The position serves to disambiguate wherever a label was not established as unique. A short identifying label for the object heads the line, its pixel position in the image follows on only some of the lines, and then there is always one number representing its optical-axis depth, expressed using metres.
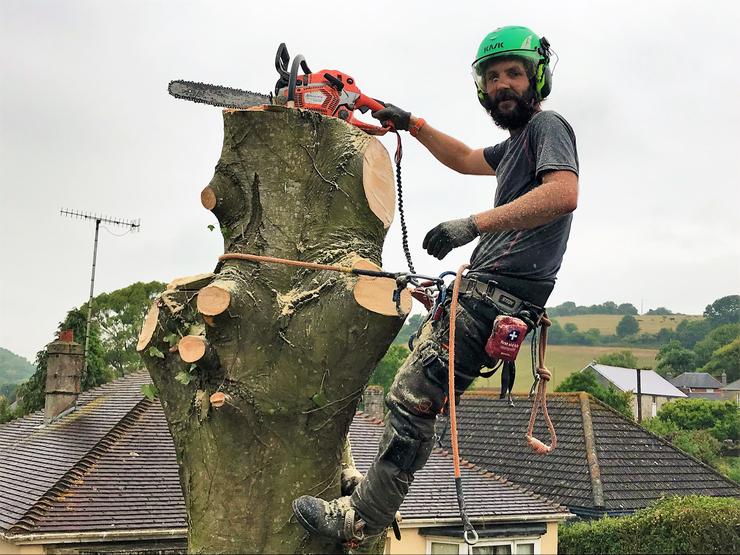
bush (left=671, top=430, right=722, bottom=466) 37.47
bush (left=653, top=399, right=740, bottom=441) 45.25
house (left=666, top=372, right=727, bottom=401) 79.31
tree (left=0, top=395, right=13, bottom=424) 30.29
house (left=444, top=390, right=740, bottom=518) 15.07
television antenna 17.22
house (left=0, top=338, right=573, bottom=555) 9.30
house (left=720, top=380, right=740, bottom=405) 79.19
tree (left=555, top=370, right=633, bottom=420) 37.16
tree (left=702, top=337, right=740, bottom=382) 81.38
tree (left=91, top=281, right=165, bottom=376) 41.78
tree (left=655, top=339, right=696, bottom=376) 85.88
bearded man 3.08
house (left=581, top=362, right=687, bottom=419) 57.12
